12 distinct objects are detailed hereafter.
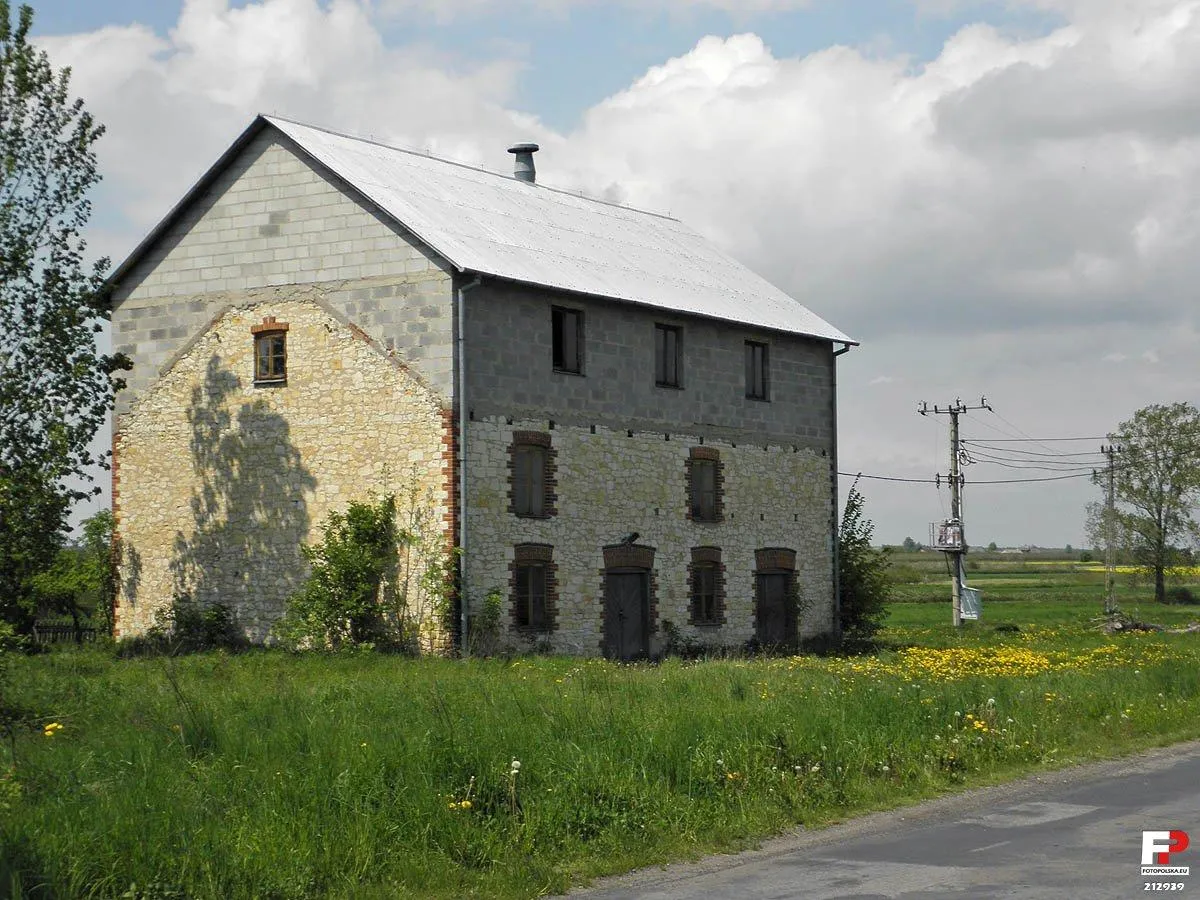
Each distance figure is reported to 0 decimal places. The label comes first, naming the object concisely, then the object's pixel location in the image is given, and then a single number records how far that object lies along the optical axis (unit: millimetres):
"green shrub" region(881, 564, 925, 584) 96312
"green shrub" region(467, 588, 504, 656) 26234
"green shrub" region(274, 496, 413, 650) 26484
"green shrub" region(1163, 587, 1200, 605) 83250
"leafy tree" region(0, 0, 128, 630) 26641
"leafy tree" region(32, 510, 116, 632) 30141
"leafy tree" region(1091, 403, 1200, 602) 86625
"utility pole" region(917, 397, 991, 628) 53906
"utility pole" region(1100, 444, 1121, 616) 60719
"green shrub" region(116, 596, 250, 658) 28234
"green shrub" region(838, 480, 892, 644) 36750
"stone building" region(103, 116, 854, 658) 26922
